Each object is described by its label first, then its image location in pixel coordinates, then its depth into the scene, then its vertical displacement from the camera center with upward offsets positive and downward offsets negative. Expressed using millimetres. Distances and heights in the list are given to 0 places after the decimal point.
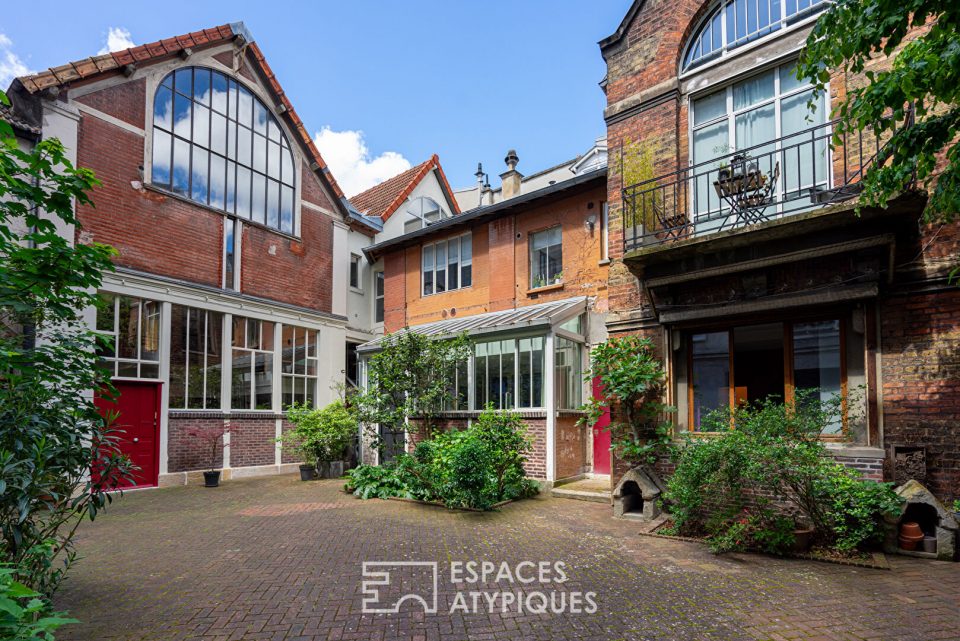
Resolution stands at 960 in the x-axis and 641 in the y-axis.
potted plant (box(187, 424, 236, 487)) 13867 -1762
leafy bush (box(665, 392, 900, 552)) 6551 -1461
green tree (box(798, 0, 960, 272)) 4156 +2265
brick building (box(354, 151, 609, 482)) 11852 +1777
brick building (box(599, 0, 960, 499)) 6766 +1613
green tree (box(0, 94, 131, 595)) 4016 -222
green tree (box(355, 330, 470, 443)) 11750 -194
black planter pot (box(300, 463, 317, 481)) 14266 -2705
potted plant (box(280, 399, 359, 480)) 14273 -1743
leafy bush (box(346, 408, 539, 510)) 9586 -1910
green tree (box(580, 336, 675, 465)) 8773 -468
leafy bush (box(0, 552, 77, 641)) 1931 -917
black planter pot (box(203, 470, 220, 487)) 13172 -2643
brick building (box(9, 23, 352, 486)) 12664 +3475
